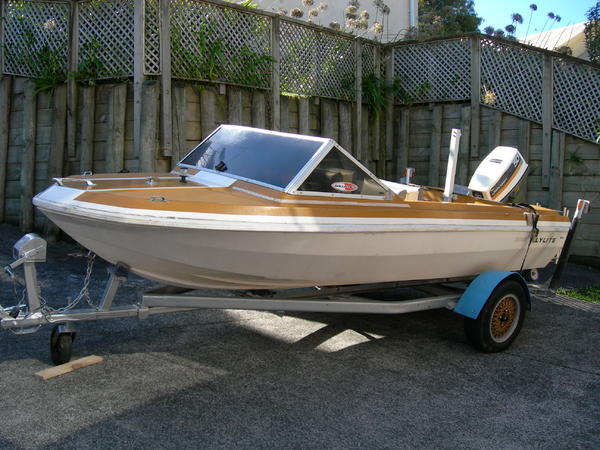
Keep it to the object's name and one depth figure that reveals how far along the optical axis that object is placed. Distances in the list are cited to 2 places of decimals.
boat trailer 4.12
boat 3.92
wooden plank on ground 4.13
